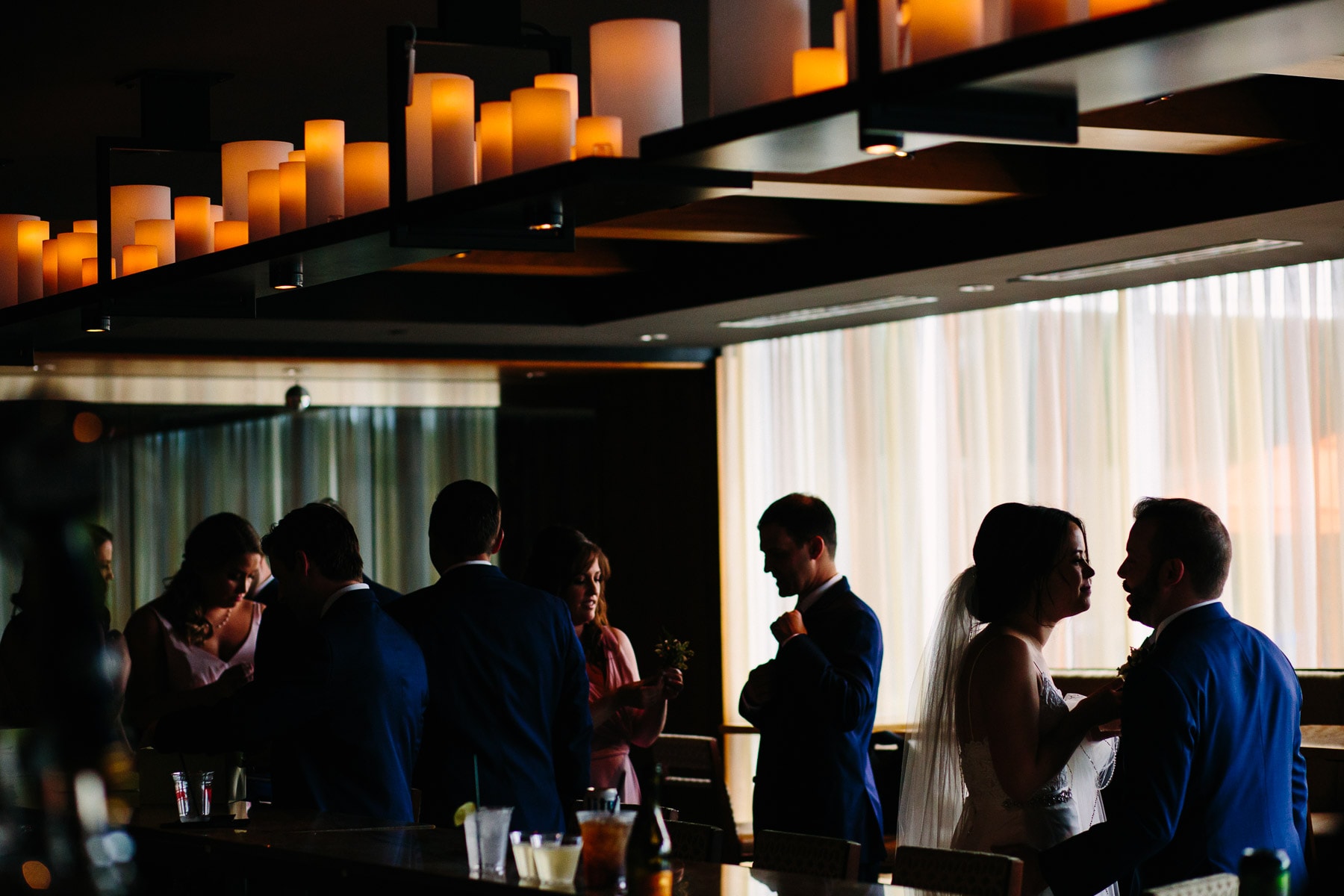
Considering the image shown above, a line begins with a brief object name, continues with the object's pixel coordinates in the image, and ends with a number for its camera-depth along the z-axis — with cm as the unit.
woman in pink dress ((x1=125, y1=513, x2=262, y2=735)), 608
